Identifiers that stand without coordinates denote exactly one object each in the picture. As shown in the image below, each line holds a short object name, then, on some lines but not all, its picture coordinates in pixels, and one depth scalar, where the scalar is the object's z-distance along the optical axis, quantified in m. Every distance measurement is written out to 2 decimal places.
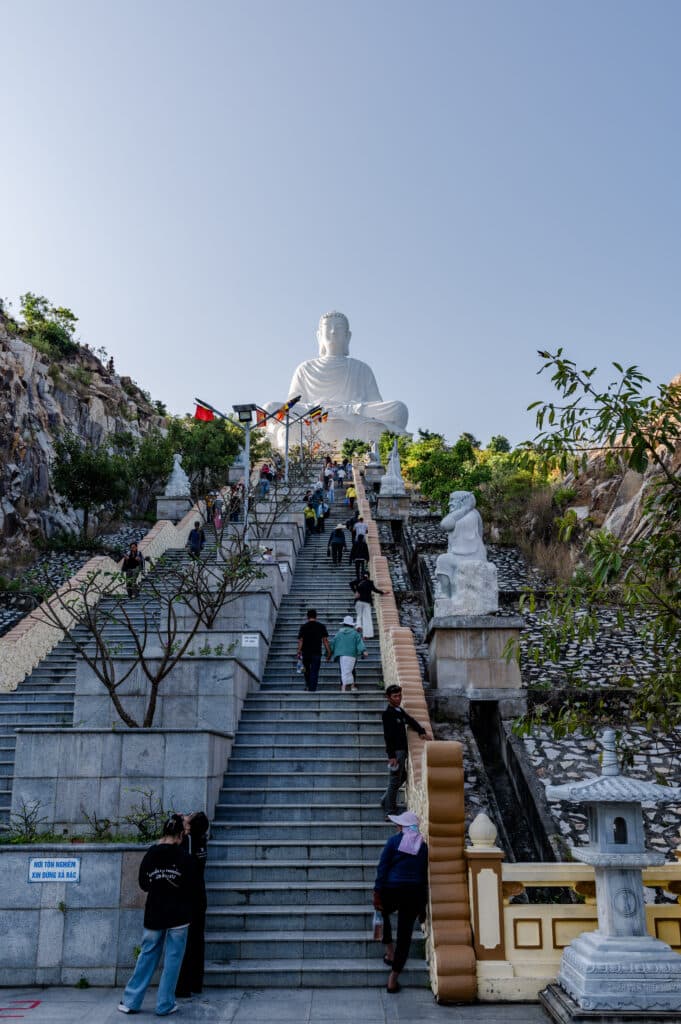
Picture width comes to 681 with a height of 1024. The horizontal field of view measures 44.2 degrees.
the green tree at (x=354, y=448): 43.61
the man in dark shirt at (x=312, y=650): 12.63
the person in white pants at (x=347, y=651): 12.53
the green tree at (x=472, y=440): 55.50
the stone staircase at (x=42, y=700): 10.95
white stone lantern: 5.86
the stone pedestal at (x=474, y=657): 12.89
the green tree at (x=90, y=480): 26.09
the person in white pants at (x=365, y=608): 15.09
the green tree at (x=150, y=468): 28.94
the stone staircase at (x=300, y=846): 7.46
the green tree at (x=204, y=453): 33.62
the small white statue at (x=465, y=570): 13.46
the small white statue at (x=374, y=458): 39.81
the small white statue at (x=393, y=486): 28.45
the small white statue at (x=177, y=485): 26.97
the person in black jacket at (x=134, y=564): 17.98
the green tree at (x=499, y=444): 45.16
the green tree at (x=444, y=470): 29.80
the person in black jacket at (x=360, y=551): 18.91
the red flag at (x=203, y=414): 23.23
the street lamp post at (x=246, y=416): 21.80
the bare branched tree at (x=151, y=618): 10.37
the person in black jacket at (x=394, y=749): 9.32
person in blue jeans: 6.50
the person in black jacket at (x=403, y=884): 6.78
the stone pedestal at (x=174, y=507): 26.73
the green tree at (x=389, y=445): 39.94
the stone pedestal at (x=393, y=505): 28.11
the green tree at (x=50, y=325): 38.56
